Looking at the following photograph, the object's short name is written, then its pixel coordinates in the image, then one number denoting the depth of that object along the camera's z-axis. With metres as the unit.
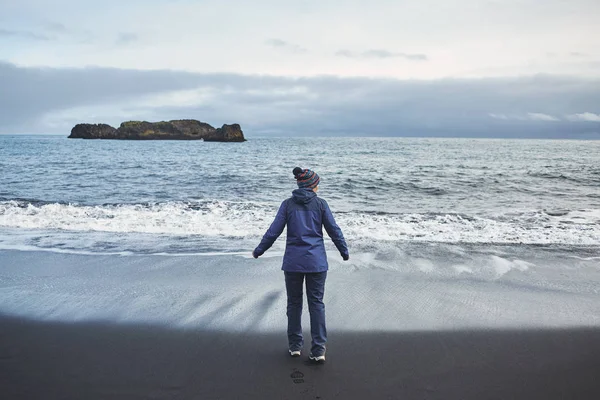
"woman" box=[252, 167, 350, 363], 4.27
